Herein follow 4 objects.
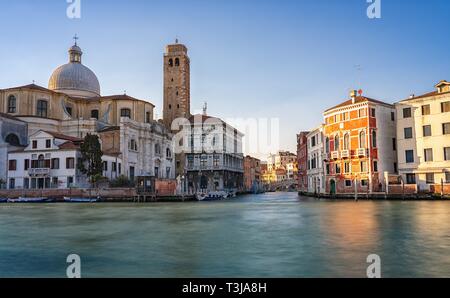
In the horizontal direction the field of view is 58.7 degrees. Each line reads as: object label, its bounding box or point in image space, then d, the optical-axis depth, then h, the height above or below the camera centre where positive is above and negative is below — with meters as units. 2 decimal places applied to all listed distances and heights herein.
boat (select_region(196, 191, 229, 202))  43.72 -1.67
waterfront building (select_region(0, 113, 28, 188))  43.09 +5.41
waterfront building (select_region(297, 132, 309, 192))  55.16 +2.99
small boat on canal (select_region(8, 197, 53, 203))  39.47 -1.62
